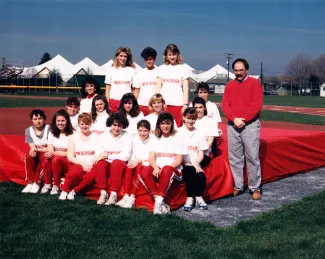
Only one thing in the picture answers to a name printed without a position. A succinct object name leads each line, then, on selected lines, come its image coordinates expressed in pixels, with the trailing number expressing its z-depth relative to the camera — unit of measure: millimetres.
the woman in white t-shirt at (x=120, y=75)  7000
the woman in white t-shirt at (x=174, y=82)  6648
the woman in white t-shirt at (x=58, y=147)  5902
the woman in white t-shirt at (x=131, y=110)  6254
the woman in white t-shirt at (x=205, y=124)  6312
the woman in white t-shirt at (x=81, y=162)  5695
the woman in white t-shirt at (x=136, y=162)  5498
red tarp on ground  5820
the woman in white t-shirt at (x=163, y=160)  5234
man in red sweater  6023
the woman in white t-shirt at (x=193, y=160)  5512
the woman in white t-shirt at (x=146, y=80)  6867
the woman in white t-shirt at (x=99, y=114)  6426
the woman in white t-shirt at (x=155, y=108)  6047
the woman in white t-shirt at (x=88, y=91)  6984
